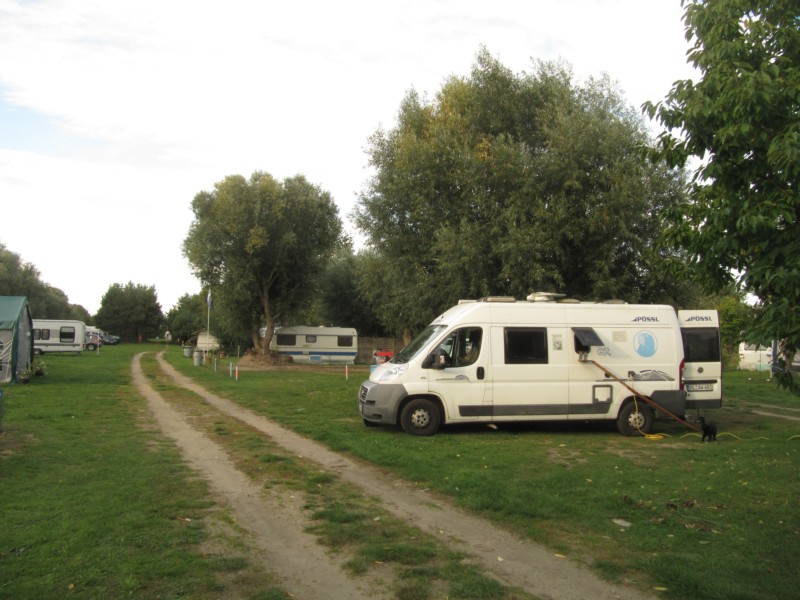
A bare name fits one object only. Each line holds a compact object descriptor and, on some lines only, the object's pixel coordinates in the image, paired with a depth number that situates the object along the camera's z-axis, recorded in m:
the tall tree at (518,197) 15.86
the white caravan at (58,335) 48.91
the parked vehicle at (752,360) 33.91
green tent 21.30
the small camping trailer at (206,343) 52.63
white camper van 11.83
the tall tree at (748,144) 4.74
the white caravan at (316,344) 41.91
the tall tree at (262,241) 33.97
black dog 11.42
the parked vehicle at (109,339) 76.75
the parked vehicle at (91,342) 60.97
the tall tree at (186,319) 78.94
